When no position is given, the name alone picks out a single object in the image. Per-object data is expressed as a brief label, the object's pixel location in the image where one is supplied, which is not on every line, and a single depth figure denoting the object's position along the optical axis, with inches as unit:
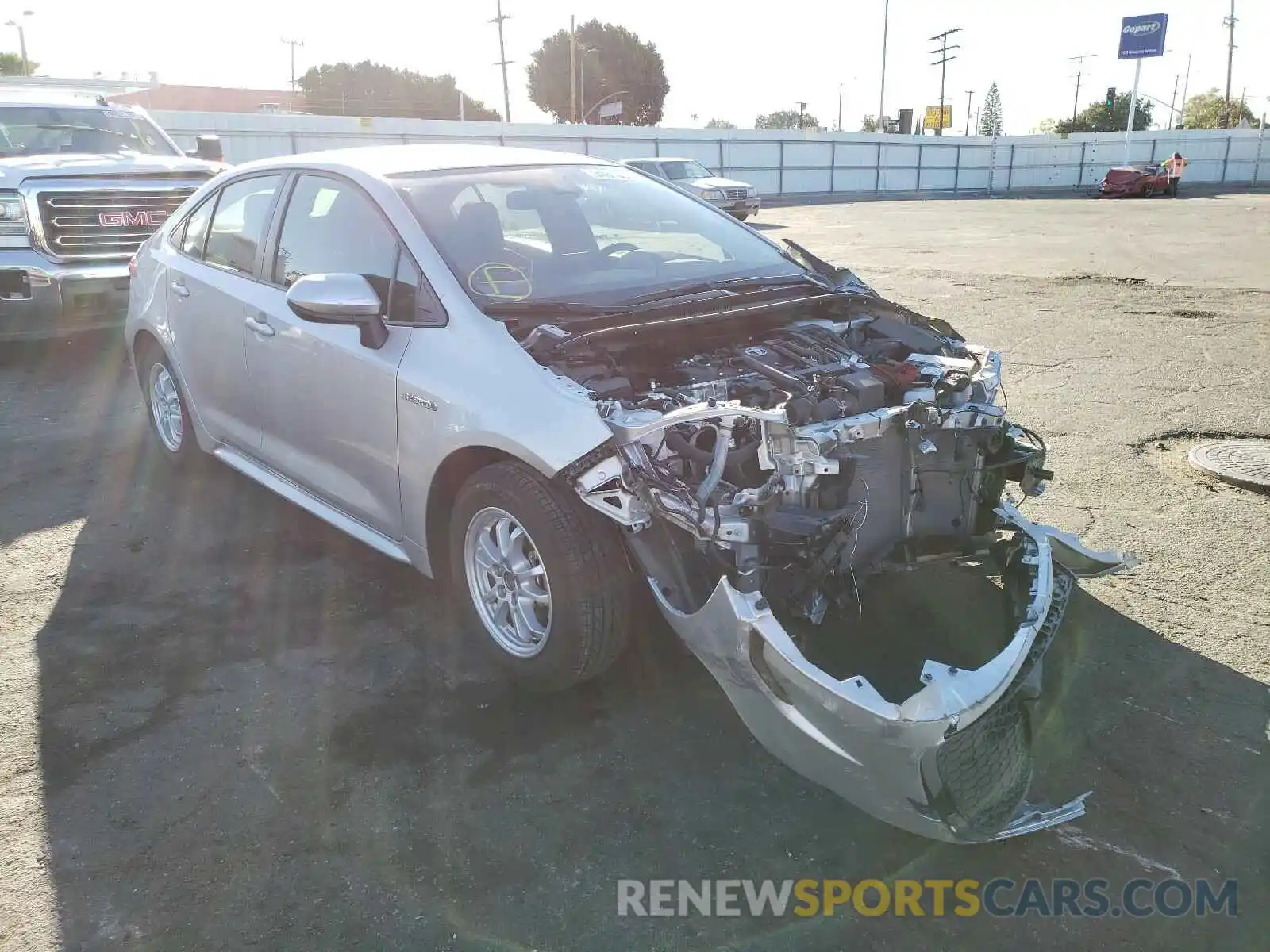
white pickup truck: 311.4
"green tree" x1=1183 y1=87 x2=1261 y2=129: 3346.5
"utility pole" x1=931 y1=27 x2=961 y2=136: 2855.3
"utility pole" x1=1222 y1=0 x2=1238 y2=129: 2765.7
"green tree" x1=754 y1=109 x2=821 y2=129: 4229.8
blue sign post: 1969.7
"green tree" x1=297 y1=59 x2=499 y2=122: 2915.8
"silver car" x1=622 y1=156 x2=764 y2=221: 892.0
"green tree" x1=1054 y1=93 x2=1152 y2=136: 3176.7
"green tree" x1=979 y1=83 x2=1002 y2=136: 5123.0
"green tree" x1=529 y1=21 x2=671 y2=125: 2842.0
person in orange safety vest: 1393.2
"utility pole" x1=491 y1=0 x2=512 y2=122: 2215.8
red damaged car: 1352.1
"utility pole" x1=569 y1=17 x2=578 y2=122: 1978.6
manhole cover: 201.8
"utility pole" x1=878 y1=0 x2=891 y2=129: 2278.5
